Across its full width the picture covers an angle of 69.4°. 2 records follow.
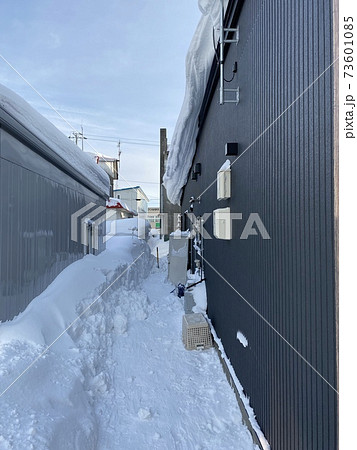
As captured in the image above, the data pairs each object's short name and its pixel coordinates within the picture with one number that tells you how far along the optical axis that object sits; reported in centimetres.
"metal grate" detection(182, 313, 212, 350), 452
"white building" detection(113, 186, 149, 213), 3183
